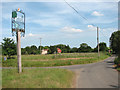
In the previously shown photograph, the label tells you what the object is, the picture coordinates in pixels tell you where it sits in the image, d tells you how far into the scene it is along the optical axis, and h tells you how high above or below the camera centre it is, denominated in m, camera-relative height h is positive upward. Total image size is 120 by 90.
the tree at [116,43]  22.50 +0.96
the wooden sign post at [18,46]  12.63 +0.34
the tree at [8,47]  40.08 +0.83
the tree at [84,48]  126.94 +0.90
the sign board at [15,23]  12.51 +2.40
